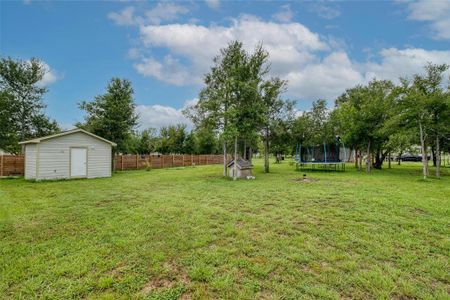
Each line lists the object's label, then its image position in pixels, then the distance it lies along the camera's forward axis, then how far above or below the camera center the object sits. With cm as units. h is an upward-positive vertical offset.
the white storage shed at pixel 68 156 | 1143 +4
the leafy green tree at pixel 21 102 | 1550 +374
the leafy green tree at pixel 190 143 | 3368 +181
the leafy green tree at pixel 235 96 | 1163 +303
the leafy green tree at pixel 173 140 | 3303 +223
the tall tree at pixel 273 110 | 1398 +295
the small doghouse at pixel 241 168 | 1220 -66
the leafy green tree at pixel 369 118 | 1511 +242
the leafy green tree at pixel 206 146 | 3334 +139
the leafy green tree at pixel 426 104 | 1156 +244
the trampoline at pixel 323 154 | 1766 +5
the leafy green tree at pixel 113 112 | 1628 +309
